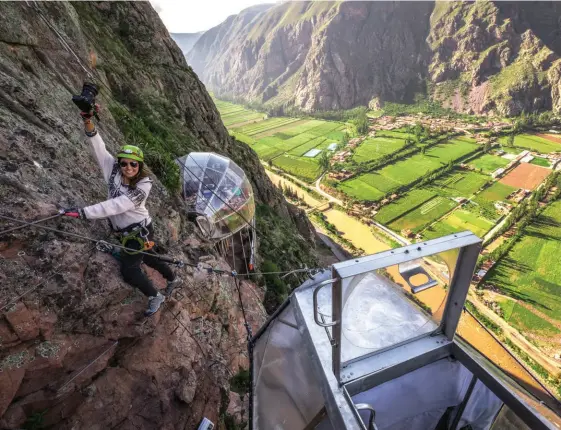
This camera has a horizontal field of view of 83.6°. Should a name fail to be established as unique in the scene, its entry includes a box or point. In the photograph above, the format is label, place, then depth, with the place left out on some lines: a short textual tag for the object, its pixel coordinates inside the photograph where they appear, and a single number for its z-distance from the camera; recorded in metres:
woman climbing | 4.60
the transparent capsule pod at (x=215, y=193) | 10.41
